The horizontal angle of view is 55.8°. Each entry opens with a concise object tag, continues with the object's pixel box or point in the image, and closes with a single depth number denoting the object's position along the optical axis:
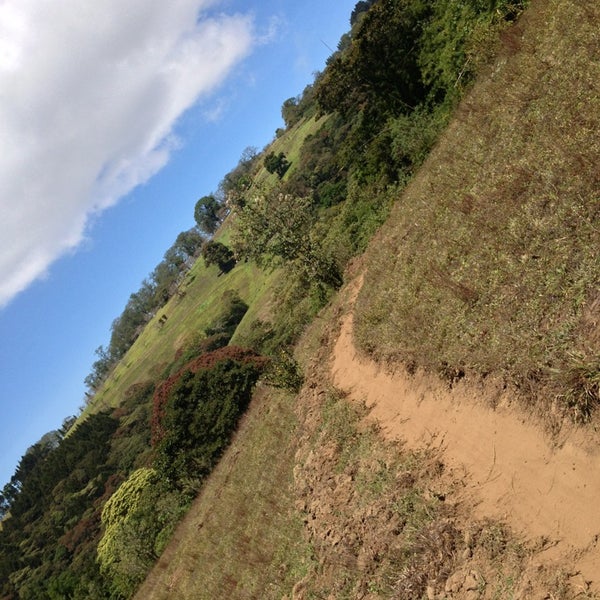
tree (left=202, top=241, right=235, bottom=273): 125.81
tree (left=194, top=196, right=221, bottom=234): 176.75
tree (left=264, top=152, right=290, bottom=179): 114.50
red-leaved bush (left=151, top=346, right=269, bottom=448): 36.88
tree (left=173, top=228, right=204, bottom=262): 181.50
